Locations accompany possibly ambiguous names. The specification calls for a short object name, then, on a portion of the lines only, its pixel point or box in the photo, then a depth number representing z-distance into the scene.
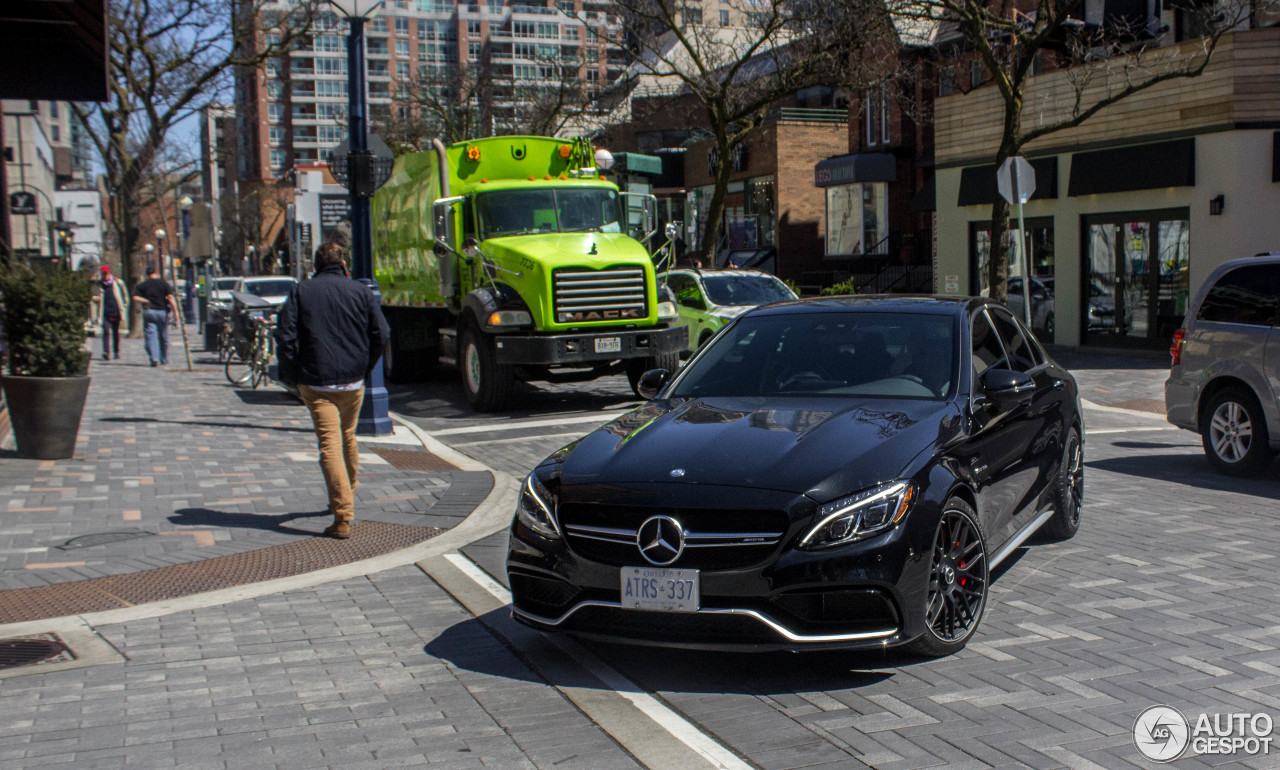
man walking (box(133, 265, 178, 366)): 21.53
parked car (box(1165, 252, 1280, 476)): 9.43
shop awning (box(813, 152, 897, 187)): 36.25
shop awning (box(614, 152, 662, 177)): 19.64
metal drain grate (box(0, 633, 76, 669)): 5.44
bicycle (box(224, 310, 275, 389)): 17.42
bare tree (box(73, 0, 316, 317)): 28.98
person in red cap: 23.11
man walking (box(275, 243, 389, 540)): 7.83
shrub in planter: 10.17
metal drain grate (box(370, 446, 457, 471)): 10.79
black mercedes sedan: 4.60
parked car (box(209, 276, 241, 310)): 40.66
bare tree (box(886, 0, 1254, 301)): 18.77
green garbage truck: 14.86
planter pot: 10.16
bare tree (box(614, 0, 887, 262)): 25.52
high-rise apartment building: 121.69
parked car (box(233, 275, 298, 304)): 31.91
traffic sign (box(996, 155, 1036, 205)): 15.98
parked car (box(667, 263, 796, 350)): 18.92
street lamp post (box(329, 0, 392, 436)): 12.62
